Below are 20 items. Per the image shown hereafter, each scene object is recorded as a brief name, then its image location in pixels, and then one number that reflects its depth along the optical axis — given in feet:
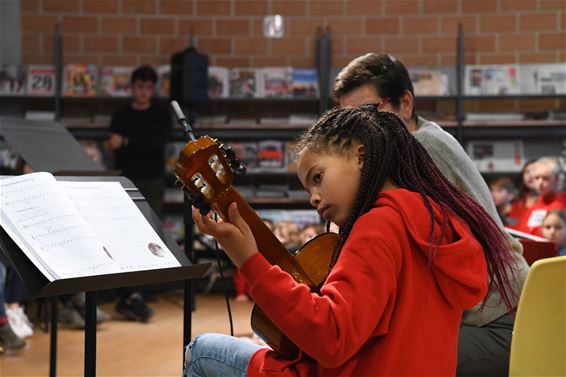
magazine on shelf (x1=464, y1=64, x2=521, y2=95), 20.25
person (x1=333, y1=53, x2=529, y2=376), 6.62
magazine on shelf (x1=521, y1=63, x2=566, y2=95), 20.25
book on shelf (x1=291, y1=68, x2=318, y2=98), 20.52
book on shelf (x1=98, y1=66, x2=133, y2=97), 20.50
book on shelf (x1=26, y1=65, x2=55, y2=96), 20.16
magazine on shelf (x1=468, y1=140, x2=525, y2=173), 20.29
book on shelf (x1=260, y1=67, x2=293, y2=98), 20.54
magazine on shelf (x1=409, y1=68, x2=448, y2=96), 20.35
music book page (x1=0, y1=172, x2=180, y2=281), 5.67
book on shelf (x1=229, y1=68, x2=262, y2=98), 20.58
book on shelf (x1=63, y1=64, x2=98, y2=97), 20.29
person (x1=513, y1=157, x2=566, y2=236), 17.13
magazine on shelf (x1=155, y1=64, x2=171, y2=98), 20.44
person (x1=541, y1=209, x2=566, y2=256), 15.71
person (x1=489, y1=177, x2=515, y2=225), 18.52
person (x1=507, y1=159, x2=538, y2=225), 17.93
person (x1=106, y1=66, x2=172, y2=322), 18.93
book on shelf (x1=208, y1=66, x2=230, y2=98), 20.49
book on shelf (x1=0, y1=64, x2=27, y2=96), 20.18
